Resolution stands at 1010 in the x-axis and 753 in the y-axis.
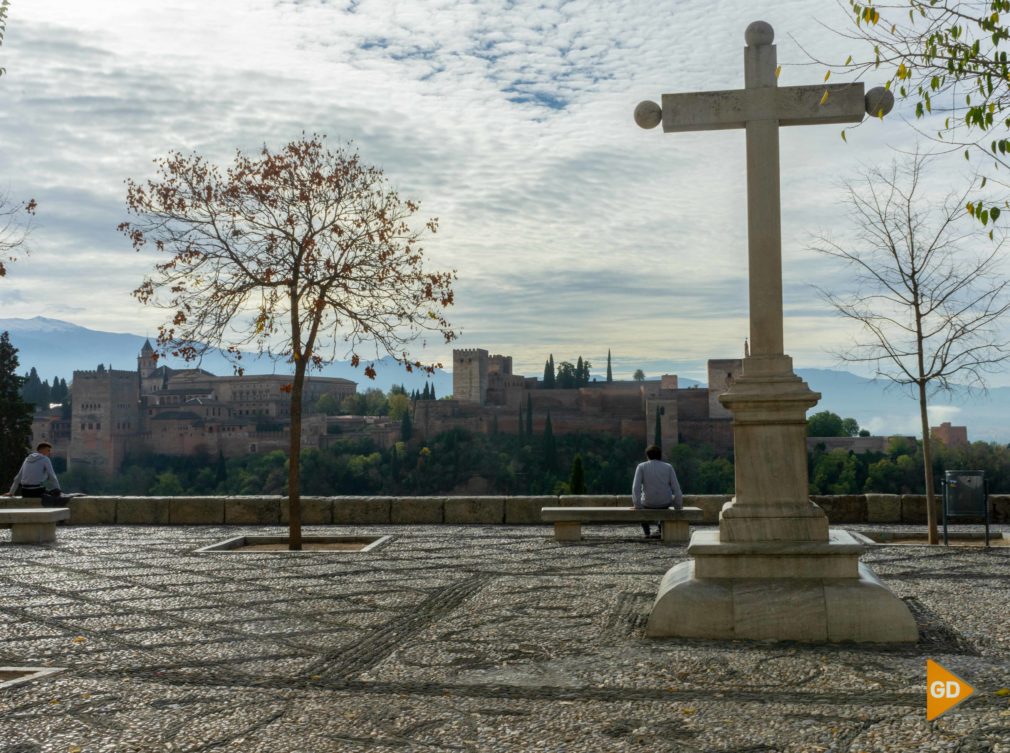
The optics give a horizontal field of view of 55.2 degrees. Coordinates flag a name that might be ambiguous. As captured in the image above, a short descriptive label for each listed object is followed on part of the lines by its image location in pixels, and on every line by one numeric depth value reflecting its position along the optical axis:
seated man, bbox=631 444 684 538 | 10.48
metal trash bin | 9.73
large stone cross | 5.88
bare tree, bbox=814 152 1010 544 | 10.48
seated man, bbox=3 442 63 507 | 12.70
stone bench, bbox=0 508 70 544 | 11.04
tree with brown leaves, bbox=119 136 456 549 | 10.55
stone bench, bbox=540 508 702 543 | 10.25
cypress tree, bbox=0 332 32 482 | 25.44
